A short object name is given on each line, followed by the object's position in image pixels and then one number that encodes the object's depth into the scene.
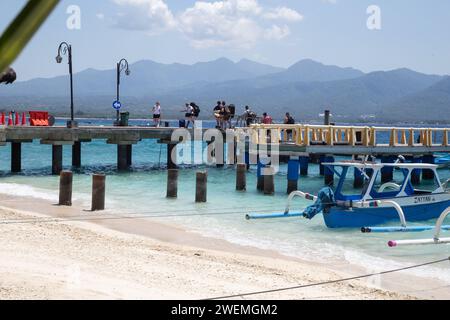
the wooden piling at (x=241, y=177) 23.52
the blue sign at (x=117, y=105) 34.38
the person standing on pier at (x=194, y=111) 30.66
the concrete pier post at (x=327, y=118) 32.71
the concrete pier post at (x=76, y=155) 34.47
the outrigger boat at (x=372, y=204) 15.10
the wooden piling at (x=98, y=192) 17.00
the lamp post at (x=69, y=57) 32.47
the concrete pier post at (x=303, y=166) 32.38
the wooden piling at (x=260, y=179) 24.17
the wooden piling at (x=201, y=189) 19.86
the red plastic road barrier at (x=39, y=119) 27.84
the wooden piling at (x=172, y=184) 20.80
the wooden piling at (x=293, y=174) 22.64
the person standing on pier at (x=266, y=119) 30.14
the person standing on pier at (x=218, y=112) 30.03
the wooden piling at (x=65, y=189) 17.66
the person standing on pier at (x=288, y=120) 29.48
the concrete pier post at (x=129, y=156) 36.66
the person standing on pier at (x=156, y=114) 33.22
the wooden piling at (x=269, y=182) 22.88
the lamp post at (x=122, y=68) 35.99
